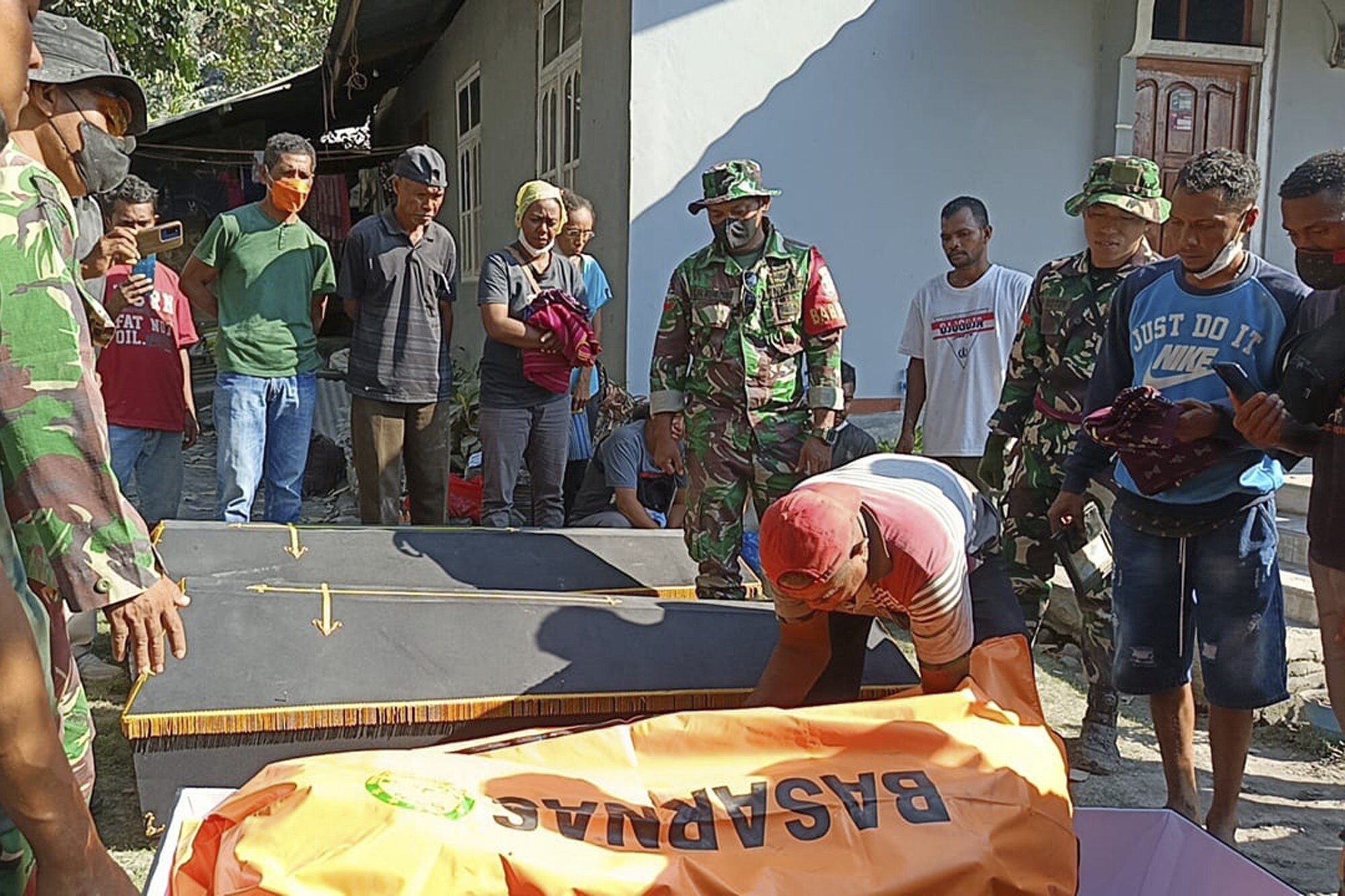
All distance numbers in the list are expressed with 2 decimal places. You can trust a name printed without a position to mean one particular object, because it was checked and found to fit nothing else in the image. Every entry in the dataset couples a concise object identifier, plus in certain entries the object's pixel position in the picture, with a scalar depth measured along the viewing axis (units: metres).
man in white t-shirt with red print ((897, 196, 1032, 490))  4.64
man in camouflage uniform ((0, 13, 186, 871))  1.48
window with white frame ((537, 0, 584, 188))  7.48
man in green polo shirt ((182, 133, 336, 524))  4.59
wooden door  6.73
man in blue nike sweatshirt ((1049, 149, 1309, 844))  2.72
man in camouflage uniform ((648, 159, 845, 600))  4.01
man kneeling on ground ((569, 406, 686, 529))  5.30
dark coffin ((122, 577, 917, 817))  2.86
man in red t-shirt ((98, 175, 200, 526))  4.57
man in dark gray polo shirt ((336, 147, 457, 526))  4.82
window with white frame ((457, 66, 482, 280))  10.78
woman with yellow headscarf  4.78
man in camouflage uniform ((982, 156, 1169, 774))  3.46
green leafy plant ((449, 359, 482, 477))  7.43
